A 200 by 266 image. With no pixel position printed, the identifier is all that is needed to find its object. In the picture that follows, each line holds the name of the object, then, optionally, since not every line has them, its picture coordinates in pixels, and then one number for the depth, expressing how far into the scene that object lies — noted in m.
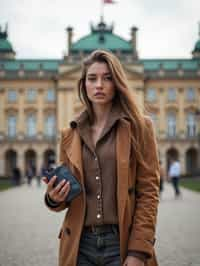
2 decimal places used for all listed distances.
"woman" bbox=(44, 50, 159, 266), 2.62
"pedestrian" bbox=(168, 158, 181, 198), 18.72
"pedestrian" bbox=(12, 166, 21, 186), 30.58
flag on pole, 41.53
